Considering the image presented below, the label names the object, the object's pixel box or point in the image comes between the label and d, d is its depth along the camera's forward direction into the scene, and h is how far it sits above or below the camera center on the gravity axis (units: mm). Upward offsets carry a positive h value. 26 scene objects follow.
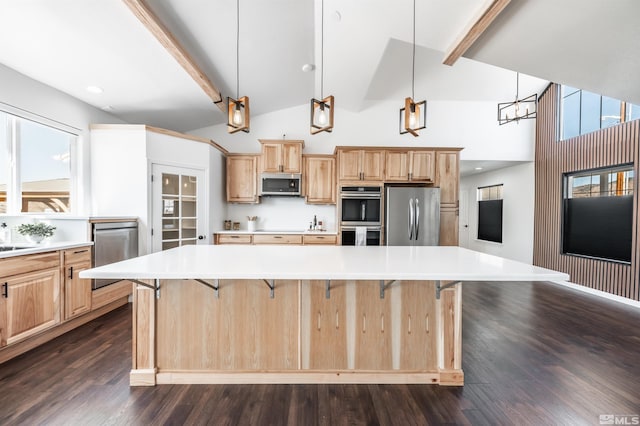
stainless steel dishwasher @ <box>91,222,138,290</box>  2842 -418
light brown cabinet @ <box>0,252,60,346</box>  2000 -756
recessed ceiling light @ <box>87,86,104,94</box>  2970 +1409
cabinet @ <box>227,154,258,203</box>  4473 +533
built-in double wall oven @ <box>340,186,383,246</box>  4125 -80
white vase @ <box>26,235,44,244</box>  2484 -304
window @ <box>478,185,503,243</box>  5803 -49
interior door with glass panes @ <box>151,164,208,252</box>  3492 +22
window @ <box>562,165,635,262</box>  3502 -19
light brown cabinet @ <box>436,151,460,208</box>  4258 +672
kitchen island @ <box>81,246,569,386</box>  1778 -861
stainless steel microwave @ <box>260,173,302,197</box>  4383 +456
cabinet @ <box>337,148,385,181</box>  4254 +773
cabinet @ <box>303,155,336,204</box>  4469 +561
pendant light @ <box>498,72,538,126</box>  3288 +1373
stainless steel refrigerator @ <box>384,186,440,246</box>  4020 -88
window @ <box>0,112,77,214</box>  2574 +454
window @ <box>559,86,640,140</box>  3606 +1546
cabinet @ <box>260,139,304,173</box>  4379 +911
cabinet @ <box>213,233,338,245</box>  4199 -488
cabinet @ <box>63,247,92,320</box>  2492 -786
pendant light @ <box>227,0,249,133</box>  1932 +728
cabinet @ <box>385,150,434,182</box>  4254 +746
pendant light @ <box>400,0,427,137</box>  1985 +749
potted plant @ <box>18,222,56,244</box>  2444 -231
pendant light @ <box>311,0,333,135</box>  1997 +762
